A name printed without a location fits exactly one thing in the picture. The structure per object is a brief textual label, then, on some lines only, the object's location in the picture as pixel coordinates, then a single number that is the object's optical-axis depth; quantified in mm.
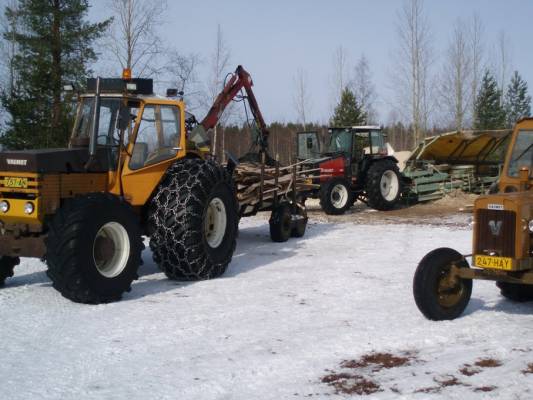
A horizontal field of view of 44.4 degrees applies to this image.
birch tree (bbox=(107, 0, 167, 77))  20281
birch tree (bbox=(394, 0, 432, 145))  33062
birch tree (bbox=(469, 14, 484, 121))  37969
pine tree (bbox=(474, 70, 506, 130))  38562
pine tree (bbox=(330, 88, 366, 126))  32969
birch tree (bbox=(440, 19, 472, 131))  36594
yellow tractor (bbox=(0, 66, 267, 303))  6930
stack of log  11859
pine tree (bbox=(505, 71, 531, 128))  46781
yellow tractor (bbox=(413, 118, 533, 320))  6223
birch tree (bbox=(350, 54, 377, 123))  36475
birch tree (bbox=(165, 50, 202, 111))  20953
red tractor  17234
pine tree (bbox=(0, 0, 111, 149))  17734
